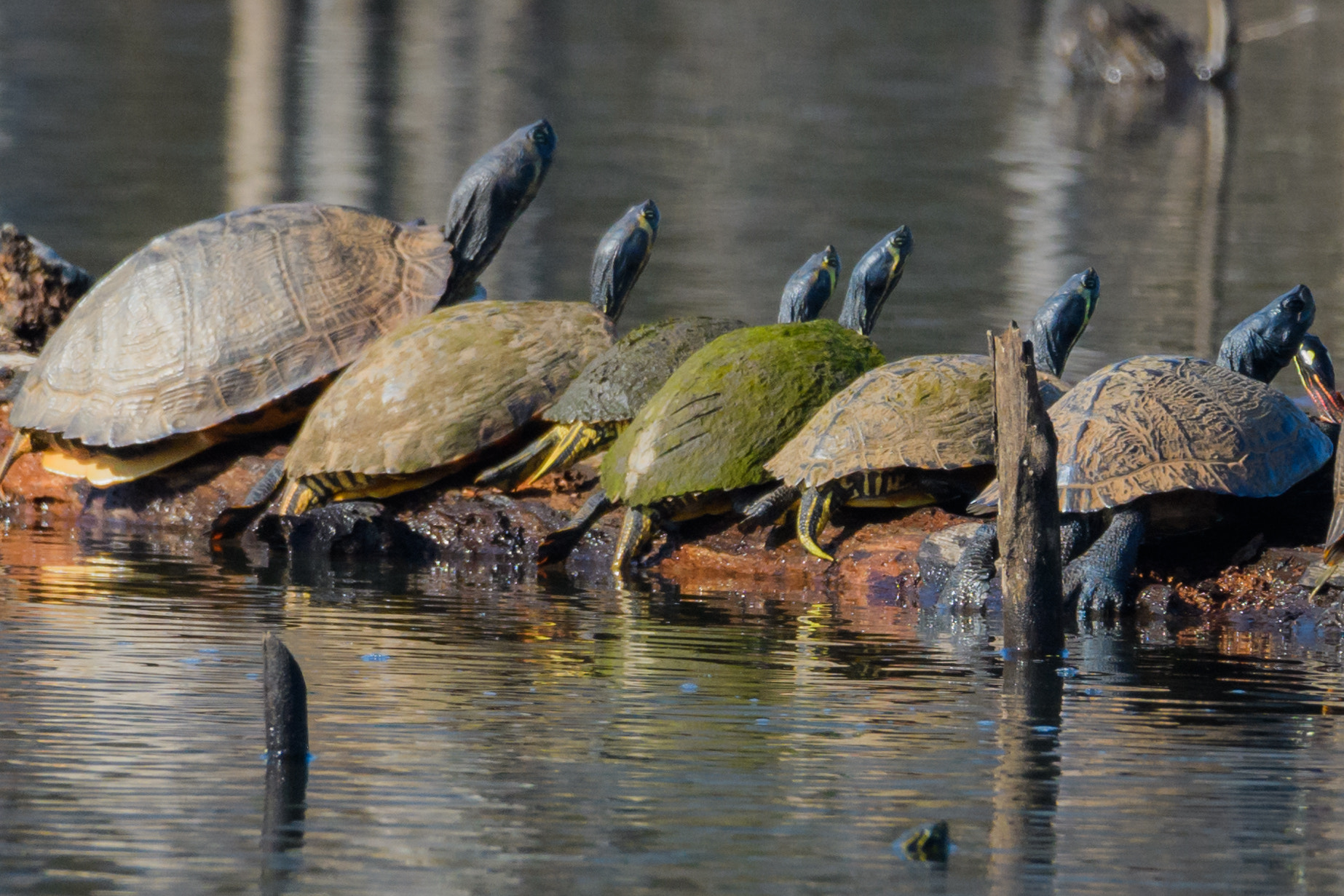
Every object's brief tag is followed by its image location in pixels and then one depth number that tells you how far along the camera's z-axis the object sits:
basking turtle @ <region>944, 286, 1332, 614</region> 15.03
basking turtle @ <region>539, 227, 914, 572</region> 16.73
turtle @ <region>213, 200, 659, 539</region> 17.86
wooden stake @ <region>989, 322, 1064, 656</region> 12.78
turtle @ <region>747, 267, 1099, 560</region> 15.95
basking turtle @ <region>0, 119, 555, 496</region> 19.03
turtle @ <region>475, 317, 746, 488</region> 17.70
